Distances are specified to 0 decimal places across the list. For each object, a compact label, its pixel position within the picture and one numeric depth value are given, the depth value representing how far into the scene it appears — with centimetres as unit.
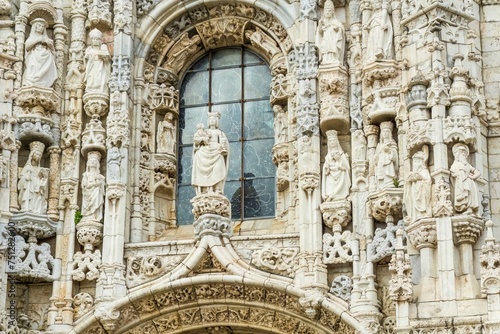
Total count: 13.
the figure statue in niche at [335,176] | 1855
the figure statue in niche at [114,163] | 1945
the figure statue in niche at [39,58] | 1998
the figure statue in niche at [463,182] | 1680
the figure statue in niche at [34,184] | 1944
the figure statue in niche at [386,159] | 1803
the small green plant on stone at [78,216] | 1947
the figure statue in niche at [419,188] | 1698
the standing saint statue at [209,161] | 1886
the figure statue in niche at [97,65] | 2008
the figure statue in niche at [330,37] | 1920
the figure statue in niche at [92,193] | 1938
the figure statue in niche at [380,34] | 1856
